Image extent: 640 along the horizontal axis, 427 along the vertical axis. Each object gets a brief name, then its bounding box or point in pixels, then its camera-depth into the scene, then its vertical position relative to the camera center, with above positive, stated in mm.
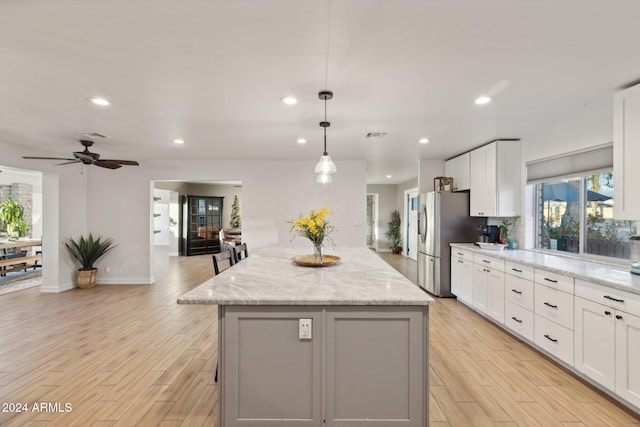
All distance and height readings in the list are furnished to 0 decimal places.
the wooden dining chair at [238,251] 3427 -398
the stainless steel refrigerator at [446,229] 5031 -189
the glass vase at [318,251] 2859 -324
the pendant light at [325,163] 2656 +487
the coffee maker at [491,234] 4488 -237
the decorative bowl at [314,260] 2748 -404
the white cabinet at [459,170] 5051 +789
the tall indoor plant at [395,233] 10211 -537
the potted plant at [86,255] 5754 -739
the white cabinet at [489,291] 3672 -910
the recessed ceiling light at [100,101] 2836 +1029
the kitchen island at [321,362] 1863 -860
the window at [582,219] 3047 -12
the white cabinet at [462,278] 4395 -888
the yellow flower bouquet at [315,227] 2754 -94
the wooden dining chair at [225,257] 2666 -382
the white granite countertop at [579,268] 2251 -438
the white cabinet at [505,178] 4242 +529
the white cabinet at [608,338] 2107 -867
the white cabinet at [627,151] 2373 +516
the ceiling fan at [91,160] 4230 +743
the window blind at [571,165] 3066 +583
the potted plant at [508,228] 4289 -145
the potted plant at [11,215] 6867 -25
